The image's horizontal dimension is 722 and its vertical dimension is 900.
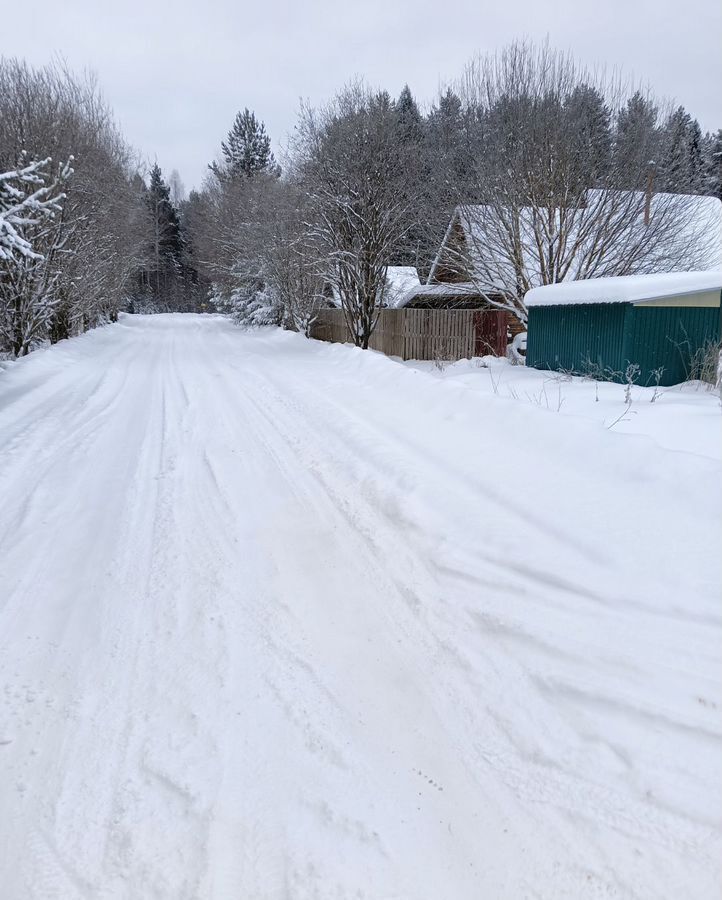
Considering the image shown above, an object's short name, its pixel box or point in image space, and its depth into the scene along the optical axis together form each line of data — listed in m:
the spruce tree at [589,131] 16.58
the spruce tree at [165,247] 69.25
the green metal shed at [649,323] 11.68
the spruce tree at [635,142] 16.97
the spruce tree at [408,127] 18.56
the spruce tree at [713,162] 40.41
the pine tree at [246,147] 53.03
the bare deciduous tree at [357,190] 17.72
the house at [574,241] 17.05
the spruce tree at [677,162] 17.91
